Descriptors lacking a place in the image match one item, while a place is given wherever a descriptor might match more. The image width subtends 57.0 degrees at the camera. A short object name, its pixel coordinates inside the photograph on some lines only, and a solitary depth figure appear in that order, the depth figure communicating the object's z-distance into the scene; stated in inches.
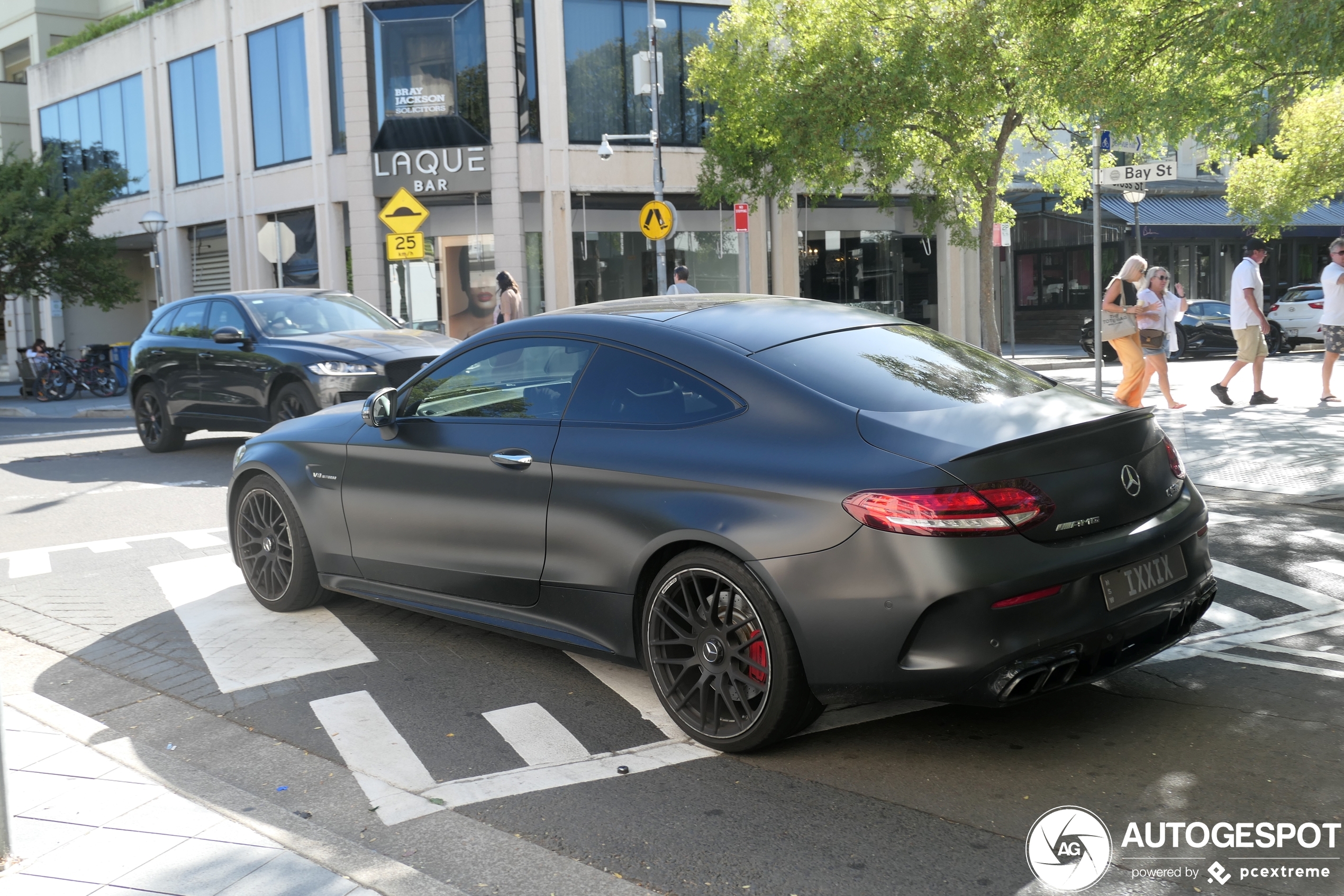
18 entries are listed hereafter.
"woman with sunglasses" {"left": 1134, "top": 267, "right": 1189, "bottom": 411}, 524.4
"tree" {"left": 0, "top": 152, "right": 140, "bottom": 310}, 1189.1
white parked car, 1061.8
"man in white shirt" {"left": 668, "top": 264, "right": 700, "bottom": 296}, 722.2
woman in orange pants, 511.2
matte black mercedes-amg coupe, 146.7
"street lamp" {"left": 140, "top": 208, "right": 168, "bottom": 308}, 1128.8
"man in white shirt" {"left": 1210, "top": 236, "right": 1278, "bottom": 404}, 555.2
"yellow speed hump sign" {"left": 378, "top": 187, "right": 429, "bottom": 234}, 676.7
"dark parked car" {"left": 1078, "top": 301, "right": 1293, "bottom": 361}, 1058.7
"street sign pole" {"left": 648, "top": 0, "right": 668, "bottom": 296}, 926.4
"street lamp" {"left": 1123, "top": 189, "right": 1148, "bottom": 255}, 1046.9
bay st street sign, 527.5
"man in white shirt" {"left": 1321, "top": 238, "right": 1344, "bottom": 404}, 537.6
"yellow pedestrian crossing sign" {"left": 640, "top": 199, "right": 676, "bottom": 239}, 824.9
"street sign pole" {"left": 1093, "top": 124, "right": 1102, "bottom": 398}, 502.3
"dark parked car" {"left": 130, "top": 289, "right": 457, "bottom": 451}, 453.7
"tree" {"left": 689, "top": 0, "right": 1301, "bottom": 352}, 847.7
